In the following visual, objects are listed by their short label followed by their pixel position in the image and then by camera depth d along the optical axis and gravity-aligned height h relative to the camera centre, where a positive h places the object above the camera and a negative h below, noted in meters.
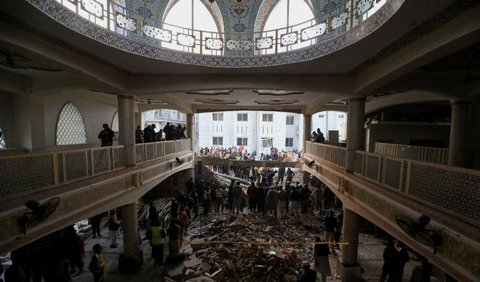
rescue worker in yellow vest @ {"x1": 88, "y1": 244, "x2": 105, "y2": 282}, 6.30 -3.57
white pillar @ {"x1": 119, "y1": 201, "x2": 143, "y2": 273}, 7.90 -3.88
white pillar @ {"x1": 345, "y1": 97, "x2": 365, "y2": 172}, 7.68 -0.06
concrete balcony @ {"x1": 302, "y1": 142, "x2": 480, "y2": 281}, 3.18 -1.31
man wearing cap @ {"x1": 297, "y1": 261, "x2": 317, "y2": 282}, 5.29 -3.17
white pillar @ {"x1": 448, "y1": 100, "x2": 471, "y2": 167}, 8.24 -0.16
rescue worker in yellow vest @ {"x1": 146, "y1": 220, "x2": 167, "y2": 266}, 7.85 -3.71
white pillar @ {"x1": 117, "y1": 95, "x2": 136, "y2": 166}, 8.15 -0.01
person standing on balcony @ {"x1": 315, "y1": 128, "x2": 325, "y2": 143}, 13.21 -0.60
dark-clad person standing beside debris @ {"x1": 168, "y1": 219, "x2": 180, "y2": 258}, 8.00 -3.69
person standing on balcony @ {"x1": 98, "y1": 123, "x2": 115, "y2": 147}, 7.82 -0.38
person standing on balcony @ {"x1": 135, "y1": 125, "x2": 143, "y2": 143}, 10.12 -0.48
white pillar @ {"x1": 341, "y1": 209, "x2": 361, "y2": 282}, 7.46 -3.68
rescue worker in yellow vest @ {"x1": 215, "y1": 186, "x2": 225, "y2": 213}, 12.23 -3.65
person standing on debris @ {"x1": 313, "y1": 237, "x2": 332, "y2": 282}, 6.91 -3.74
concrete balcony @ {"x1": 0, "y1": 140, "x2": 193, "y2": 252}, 3.92 -1.31
